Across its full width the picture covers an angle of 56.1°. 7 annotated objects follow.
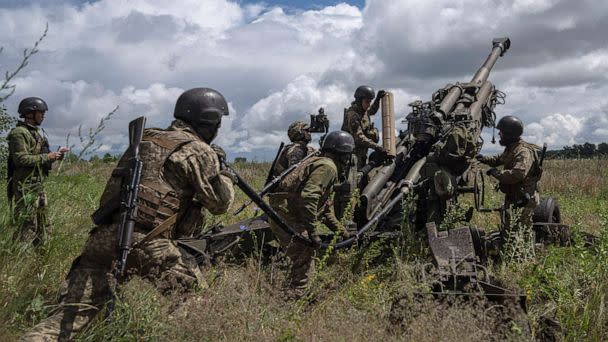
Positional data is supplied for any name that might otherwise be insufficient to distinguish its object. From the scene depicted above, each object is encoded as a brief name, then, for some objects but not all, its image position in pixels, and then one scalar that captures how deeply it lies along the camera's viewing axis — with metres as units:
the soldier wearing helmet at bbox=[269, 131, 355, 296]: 5.60
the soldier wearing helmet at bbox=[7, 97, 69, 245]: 5.17
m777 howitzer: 7.33
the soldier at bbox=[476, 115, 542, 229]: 6.88
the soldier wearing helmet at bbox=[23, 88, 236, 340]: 3.62
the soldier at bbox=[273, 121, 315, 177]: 8.28
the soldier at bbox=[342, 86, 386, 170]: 9.47
